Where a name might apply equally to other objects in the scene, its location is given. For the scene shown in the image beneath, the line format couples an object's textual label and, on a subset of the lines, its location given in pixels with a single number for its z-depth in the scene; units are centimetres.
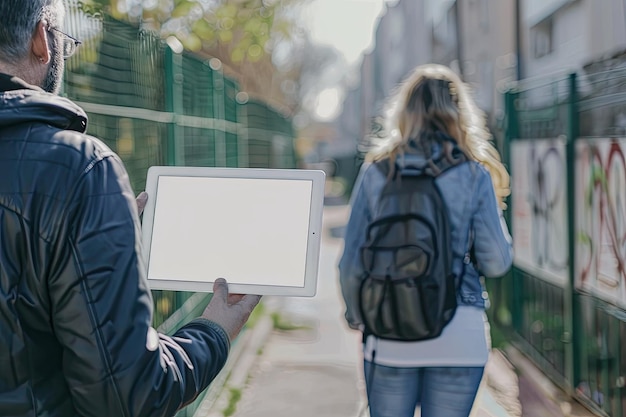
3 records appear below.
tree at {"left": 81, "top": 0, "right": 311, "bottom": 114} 834
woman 333
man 158
